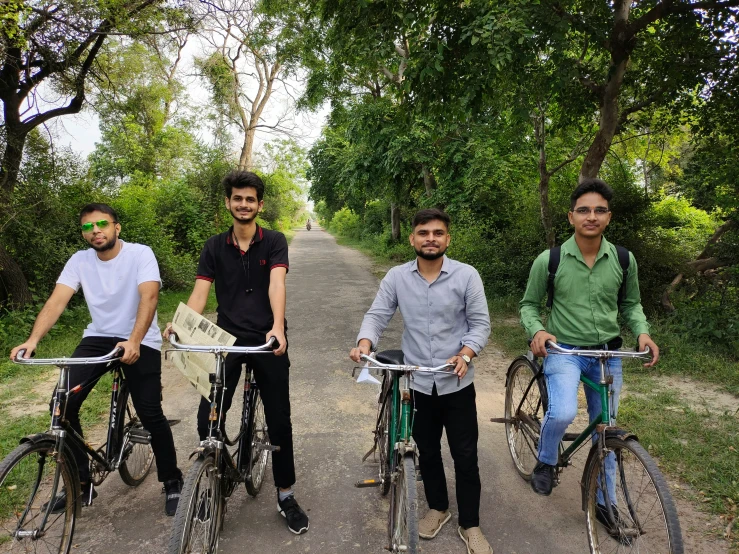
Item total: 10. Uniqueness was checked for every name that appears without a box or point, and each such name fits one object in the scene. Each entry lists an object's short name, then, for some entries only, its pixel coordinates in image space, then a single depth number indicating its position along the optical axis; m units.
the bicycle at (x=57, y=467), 2.37
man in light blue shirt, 2.55
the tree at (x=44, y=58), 6.90
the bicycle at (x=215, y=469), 2.09
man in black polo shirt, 2.76
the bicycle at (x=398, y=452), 2.24
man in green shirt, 2.68
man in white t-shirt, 2.86
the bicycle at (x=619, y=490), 2.16
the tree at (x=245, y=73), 17.84
